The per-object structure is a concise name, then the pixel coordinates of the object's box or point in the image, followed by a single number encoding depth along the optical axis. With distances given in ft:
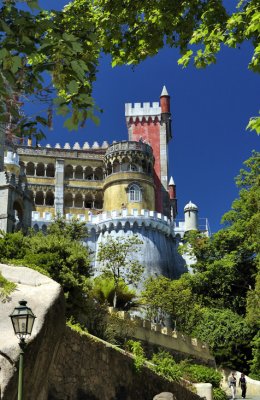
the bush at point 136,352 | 55.26
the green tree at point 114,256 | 118.01
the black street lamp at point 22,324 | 25.45
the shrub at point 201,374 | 90.79
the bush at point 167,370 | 64.75
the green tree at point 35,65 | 20.13
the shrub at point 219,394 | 85.30
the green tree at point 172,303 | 121.29
